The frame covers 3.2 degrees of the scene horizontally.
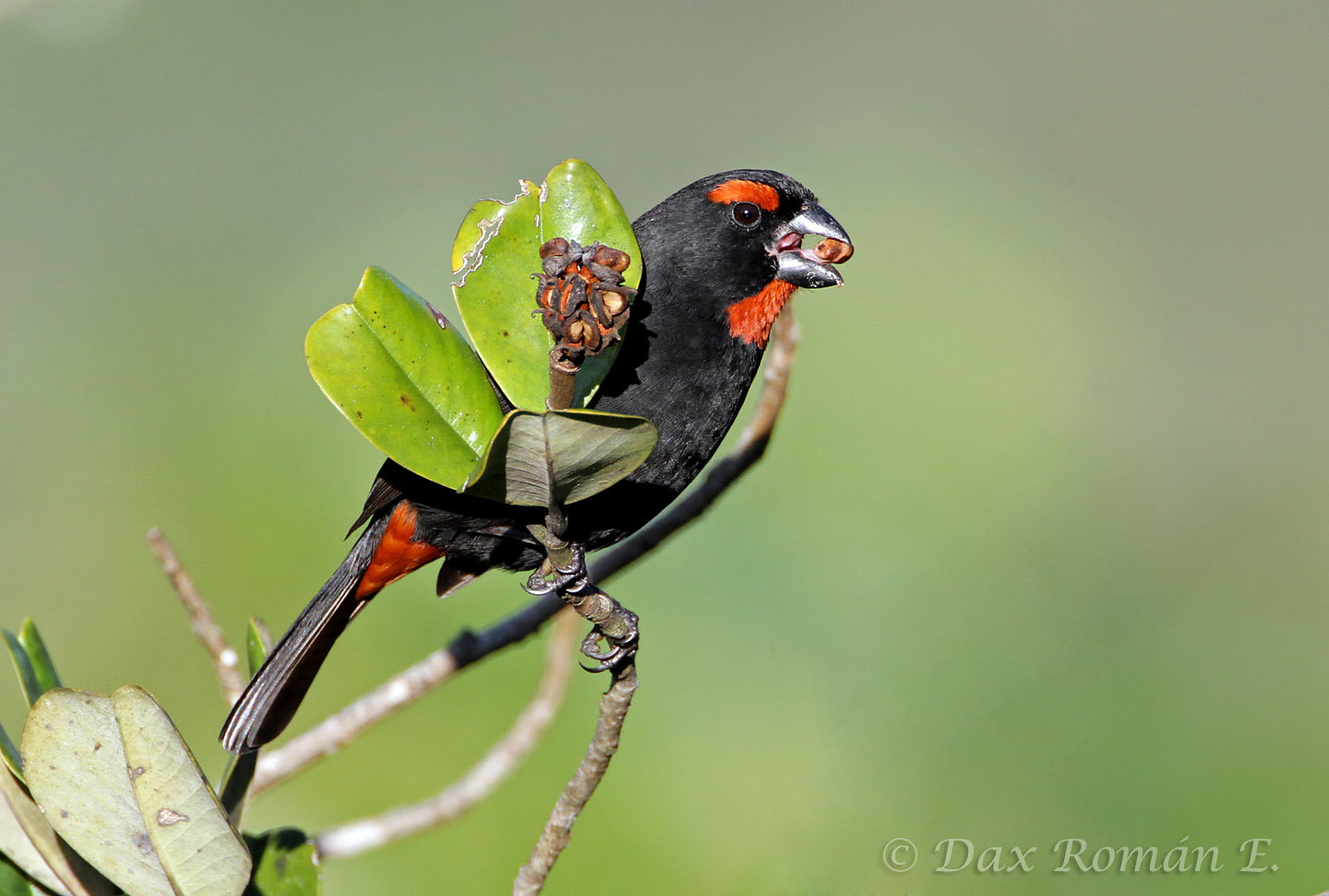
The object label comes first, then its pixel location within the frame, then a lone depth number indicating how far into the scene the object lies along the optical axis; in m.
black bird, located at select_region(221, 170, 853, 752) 3.99
